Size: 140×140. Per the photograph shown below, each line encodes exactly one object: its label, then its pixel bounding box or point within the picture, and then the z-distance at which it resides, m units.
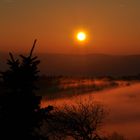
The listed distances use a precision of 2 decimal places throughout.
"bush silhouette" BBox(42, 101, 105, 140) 49.88
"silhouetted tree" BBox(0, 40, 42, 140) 27.55
